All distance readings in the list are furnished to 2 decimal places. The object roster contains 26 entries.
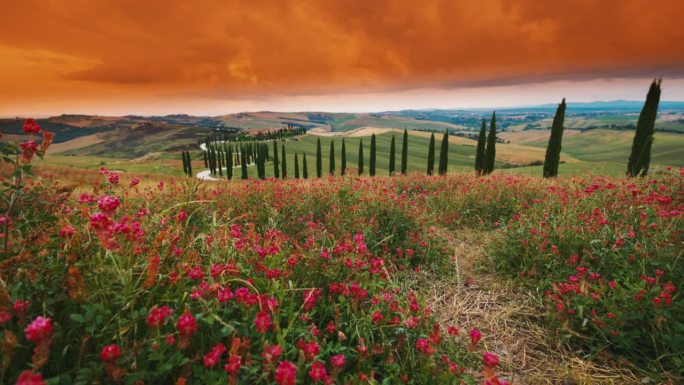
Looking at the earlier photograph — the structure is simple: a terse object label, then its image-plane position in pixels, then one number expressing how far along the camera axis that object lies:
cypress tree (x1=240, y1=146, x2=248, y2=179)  55.28
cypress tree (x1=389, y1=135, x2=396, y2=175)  51.59
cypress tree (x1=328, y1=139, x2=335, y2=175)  57.78
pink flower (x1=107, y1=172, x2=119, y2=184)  3.14
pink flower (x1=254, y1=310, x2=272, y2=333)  1.74
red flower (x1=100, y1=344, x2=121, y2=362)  1.37
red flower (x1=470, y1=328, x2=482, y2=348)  2.13
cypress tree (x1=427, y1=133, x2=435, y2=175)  46.60
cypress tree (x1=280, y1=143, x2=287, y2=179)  57.83
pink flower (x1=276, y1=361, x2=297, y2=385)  1.41
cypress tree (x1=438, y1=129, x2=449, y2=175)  43.91
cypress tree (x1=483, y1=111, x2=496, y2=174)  38.03
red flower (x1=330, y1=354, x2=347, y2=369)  1.69
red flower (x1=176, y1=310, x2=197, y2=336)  1.57
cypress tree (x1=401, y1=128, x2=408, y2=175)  49.68
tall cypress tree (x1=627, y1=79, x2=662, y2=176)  27.22
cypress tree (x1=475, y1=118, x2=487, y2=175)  38.50
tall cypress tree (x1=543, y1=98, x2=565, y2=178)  30.88
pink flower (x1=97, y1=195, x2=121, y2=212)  1.83
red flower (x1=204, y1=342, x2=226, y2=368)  1.49
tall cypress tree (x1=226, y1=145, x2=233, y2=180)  56.51
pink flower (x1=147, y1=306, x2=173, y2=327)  1.56
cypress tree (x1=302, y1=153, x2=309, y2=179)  57.64
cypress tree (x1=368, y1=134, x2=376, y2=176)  52.53
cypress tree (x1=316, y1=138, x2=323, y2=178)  58.66
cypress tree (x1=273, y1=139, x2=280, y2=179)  57.89
